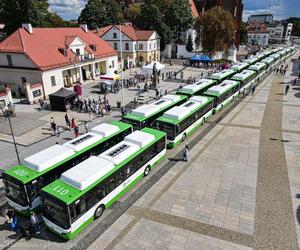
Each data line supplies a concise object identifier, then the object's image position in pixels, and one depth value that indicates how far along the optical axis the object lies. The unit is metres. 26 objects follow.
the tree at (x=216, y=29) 48.66
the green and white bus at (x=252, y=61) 57.10
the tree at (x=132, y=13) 79.62
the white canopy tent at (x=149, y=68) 42.25
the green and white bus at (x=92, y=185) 11.62
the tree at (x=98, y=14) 67.69
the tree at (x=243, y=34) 114.22
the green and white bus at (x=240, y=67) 47.36
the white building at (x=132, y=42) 59.69
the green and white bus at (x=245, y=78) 38.44
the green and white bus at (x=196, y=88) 30.39
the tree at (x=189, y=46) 72.50
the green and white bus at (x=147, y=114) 21.35
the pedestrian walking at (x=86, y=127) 24.28
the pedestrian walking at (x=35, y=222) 12.32
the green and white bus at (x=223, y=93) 29.30
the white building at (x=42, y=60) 34.16
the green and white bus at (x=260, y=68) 47.58
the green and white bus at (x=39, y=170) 12.86
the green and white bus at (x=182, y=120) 20.59
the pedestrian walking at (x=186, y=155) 18.87
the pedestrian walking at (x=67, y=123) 24.70
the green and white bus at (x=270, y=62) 58.16
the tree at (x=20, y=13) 44.53
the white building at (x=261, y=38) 147.50
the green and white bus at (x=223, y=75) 39.06
